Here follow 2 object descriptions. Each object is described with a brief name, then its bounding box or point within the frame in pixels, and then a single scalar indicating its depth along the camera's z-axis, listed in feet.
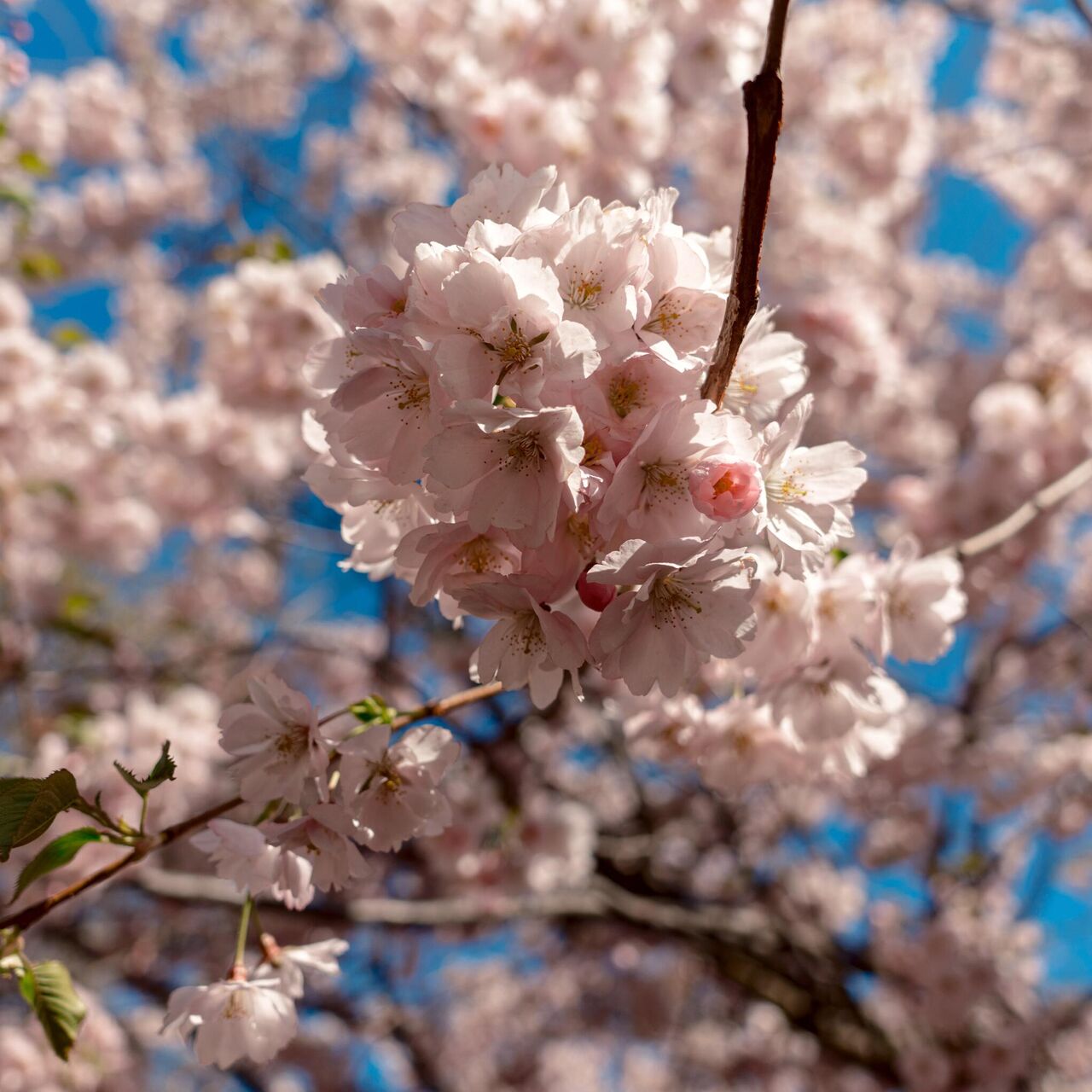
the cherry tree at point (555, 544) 1.52
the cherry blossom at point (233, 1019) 1.69
